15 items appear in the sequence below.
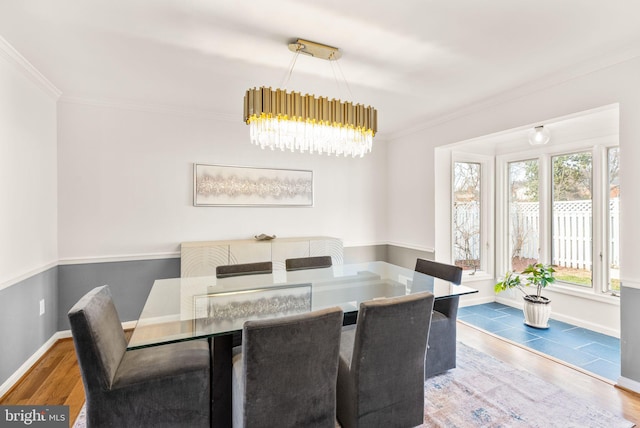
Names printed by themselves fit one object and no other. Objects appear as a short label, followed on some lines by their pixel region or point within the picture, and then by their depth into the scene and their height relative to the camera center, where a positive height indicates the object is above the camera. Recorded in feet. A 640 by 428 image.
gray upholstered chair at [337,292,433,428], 5.31 -2.71
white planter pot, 11.75 -3.70
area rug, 6.56 -4.29
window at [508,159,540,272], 13.85 -0.09
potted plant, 11.76 -3.29
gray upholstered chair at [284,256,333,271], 10.43 -1.67
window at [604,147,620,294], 11.30 -0.30
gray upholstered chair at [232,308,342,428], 4.56 -2.36
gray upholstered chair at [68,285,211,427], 4.90 -2.71
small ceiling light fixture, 10.69 +2.60
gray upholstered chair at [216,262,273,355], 9.13 -1.66
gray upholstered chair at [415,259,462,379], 8.14 -3.14
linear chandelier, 7.12 +2.19
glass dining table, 5.44 -1.89
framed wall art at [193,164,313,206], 12.50 +1.10
